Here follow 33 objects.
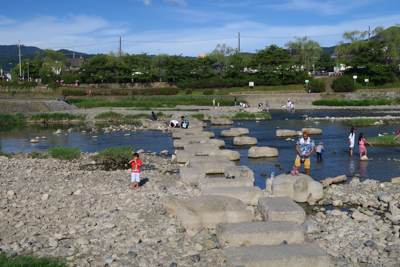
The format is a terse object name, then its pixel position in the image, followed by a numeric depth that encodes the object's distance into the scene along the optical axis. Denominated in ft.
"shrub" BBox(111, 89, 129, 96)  237.14
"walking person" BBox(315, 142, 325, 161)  59.88
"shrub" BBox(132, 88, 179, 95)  241.96
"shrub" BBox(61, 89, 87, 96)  236.43
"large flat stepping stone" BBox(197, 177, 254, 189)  38.67
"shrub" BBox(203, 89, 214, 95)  235.22
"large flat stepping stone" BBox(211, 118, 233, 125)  118.01
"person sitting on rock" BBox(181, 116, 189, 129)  94.85
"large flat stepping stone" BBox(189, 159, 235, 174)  49.42
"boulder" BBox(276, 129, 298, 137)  88.38
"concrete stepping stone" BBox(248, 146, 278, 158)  62.49
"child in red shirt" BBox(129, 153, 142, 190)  40.14
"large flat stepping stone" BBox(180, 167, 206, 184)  43.75
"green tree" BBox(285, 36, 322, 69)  304.09
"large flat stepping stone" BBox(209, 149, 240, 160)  57.35
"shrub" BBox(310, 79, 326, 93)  237.86
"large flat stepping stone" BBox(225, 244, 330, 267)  21.61
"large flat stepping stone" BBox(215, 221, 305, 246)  25.26
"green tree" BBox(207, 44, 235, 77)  304.30
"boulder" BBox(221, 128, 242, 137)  89.95
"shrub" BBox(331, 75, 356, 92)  232.94
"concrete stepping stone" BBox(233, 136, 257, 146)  76.79
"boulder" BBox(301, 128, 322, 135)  91.95
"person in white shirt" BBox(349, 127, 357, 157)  62.75
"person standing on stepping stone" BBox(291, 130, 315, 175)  47.55
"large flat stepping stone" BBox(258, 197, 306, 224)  29.68
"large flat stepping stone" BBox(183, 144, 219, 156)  60.54
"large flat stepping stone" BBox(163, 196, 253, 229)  29.07
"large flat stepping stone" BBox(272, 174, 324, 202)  37.88
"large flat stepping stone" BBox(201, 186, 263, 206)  35.45
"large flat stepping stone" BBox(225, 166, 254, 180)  42.89
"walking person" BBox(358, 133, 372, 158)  58.38
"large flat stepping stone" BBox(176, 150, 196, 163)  57.06
